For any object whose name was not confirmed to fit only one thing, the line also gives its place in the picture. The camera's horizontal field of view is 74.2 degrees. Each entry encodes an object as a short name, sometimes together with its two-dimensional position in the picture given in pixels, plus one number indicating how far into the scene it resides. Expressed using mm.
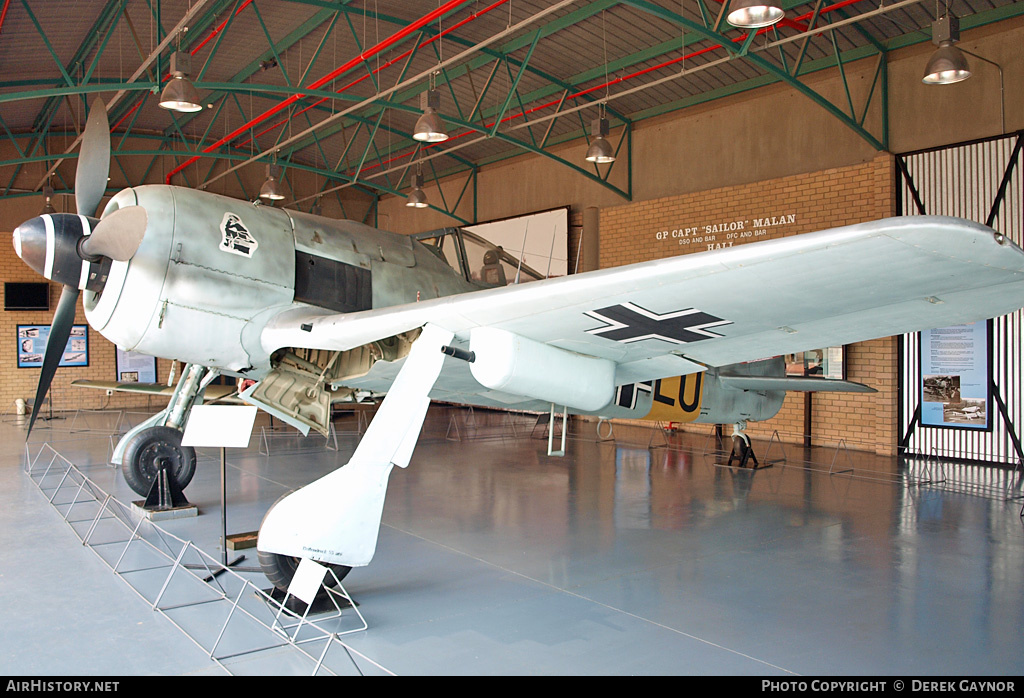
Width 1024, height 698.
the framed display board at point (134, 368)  21156
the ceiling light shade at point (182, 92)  8984
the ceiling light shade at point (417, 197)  15977
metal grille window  10125
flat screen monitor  19844
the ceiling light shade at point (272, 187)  15867
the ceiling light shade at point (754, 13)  6758
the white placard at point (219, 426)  5266
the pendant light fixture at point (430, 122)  10305
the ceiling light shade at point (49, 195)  16306
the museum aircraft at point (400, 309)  3002
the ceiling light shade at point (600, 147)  11629
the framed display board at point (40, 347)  20164
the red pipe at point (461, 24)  11567
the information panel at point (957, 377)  10562
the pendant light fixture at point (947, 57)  7785
